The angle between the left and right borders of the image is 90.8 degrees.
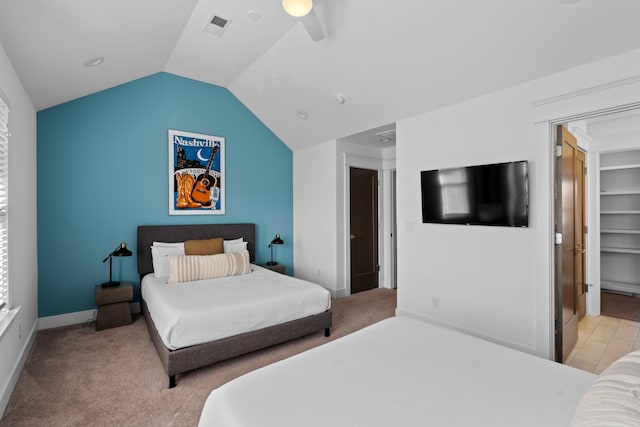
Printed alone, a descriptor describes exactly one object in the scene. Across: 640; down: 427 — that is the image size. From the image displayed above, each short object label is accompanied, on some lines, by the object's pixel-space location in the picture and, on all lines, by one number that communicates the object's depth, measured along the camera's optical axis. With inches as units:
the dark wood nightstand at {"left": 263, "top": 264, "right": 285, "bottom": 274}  188.0
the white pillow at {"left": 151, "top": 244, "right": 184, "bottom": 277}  154.4
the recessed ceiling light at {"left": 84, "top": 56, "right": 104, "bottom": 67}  114.1
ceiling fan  77.4
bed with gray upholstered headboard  96.2
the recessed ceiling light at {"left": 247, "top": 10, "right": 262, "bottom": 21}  113.7
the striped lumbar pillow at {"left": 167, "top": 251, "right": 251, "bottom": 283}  141.1
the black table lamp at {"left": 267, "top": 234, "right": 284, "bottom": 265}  194.5
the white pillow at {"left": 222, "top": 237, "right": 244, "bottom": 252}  177.2
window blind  87.6
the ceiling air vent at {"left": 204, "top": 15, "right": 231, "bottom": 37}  117.9
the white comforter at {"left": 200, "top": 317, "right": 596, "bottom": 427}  46.1
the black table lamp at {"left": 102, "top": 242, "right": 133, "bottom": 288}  140.4
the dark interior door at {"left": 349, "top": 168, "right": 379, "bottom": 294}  198.7
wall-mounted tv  108.4
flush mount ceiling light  76.9
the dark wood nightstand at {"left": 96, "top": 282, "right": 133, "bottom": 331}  138.0
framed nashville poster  171.8
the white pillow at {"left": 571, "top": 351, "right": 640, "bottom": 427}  33.4
